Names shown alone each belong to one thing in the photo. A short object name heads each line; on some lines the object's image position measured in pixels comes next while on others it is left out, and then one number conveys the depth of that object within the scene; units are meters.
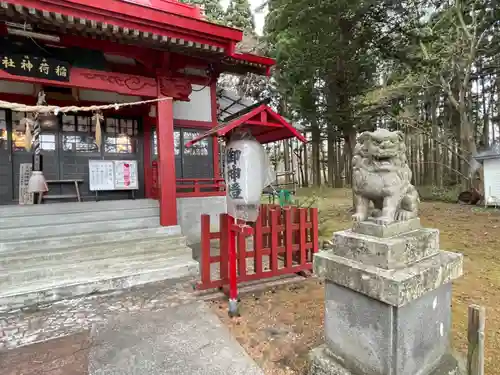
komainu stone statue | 2.13
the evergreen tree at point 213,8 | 18.12
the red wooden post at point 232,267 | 3.39
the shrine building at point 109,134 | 4.39
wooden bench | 7.18
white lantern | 3.27
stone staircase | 4.13
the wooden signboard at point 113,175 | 7.60
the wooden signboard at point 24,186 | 6.88
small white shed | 11.30
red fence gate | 3.89
